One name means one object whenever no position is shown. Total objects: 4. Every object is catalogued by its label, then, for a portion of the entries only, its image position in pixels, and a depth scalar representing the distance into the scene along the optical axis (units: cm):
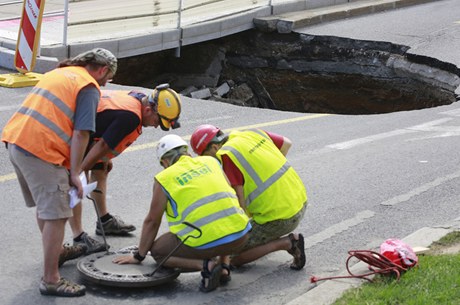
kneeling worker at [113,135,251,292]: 1065
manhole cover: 1055
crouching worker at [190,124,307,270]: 1160
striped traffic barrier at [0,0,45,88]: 2038
